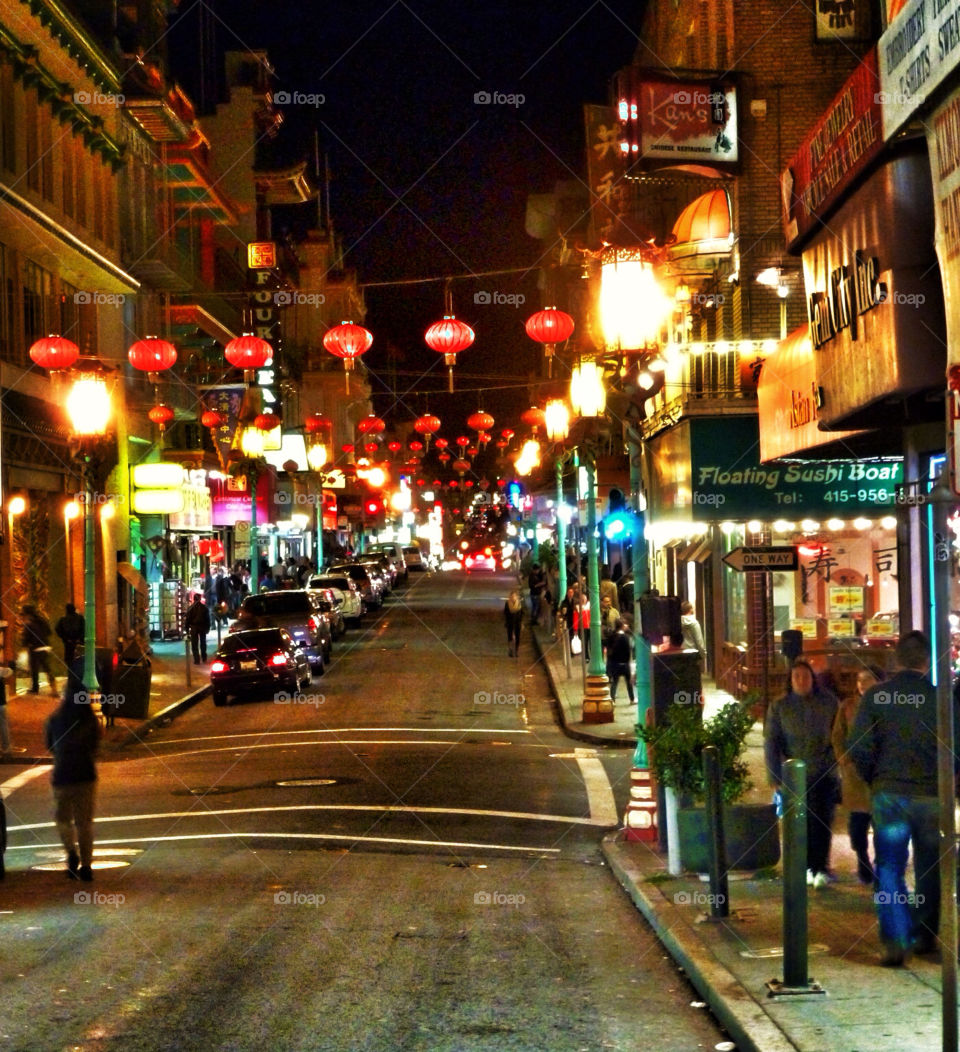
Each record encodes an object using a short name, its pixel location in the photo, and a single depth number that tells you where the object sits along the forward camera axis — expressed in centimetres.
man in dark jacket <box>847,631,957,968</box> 862
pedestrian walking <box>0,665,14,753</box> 2069
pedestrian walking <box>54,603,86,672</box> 2847
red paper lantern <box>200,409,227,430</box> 4109
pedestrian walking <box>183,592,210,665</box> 3394
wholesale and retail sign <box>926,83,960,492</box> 862
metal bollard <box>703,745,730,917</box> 1010
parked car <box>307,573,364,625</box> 4638
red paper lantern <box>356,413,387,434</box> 5238
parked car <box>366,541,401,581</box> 7527
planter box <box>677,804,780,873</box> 1166
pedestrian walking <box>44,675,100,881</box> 1238
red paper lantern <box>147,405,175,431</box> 3675
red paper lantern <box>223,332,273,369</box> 3019
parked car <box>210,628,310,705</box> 2823
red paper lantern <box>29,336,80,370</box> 2555
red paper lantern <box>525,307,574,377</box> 2339
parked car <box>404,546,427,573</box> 9406
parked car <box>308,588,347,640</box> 3984
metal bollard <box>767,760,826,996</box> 802
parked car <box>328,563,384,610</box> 5316
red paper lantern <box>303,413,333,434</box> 6141
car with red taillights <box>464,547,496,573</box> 10937
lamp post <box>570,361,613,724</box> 2416
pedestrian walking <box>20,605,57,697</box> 2685
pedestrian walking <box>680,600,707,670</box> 2295
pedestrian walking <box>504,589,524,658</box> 3587
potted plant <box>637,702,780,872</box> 1170
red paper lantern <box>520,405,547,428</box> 4401
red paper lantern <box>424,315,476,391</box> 2239
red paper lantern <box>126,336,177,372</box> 2770
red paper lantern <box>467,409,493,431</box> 4112
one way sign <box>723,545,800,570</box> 1898
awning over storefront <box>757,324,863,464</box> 1495
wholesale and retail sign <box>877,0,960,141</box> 845
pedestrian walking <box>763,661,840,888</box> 1123
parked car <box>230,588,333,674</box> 3262
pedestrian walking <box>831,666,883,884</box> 1061
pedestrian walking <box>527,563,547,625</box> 4766
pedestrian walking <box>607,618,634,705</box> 2628
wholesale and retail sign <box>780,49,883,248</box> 1075
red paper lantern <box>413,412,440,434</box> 4377
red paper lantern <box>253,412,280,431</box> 4394
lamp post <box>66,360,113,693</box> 2397
